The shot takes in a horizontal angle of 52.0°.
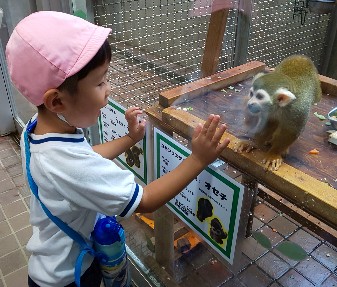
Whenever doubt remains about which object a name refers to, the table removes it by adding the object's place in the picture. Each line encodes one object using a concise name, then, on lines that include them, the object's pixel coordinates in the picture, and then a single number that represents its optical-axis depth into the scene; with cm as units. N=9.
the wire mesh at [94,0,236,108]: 134
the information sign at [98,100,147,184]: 116
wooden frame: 68
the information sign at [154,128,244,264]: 84
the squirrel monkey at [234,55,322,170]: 79
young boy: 69
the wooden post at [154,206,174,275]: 125
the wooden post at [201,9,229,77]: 111
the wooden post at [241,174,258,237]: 82
